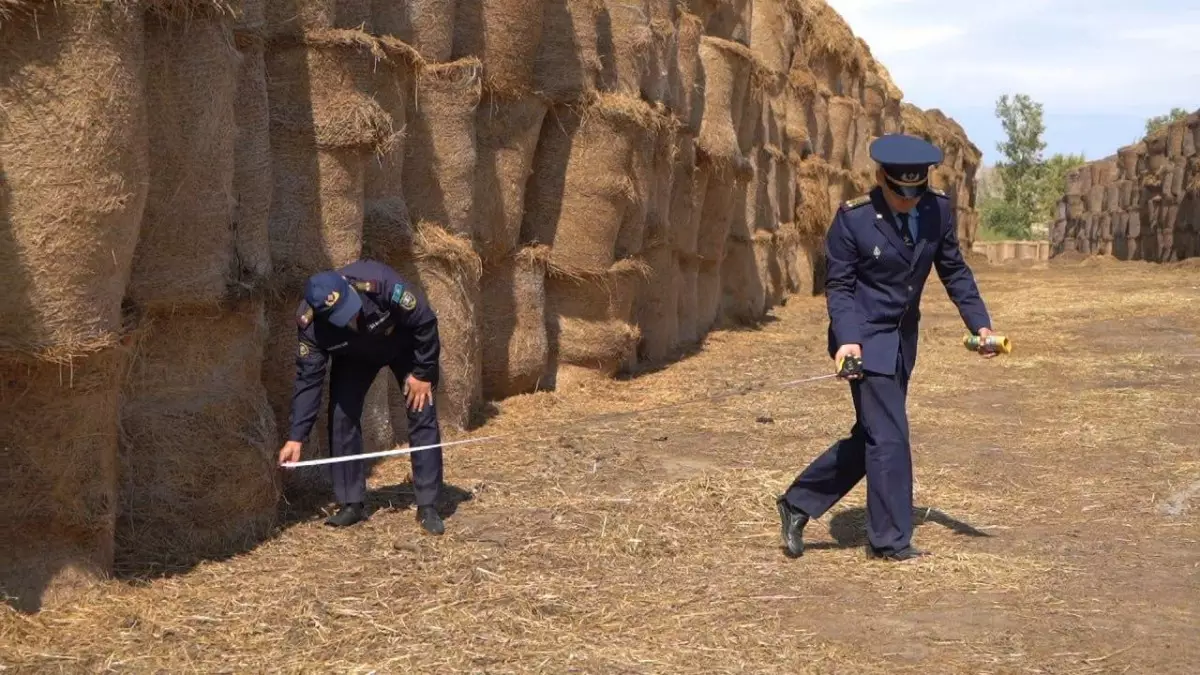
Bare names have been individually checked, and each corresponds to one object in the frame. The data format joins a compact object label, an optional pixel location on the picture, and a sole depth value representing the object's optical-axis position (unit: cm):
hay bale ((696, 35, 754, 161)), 1445
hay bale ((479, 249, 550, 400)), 974
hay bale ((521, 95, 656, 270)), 1053
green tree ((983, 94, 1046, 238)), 6406
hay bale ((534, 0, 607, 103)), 1010
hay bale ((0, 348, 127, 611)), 491
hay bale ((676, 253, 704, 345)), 1444
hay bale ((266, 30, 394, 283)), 698
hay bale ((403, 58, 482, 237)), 842
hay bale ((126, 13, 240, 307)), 549
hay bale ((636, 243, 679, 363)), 1289
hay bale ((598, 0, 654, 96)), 1109
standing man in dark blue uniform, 575
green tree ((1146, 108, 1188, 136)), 6719
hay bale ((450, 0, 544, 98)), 904
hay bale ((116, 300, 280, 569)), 563
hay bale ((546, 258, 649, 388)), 1077
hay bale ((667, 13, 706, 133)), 1310
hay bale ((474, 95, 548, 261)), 943
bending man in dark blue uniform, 606
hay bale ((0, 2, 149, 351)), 464
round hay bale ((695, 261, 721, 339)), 1530
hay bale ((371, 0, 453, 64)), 799
